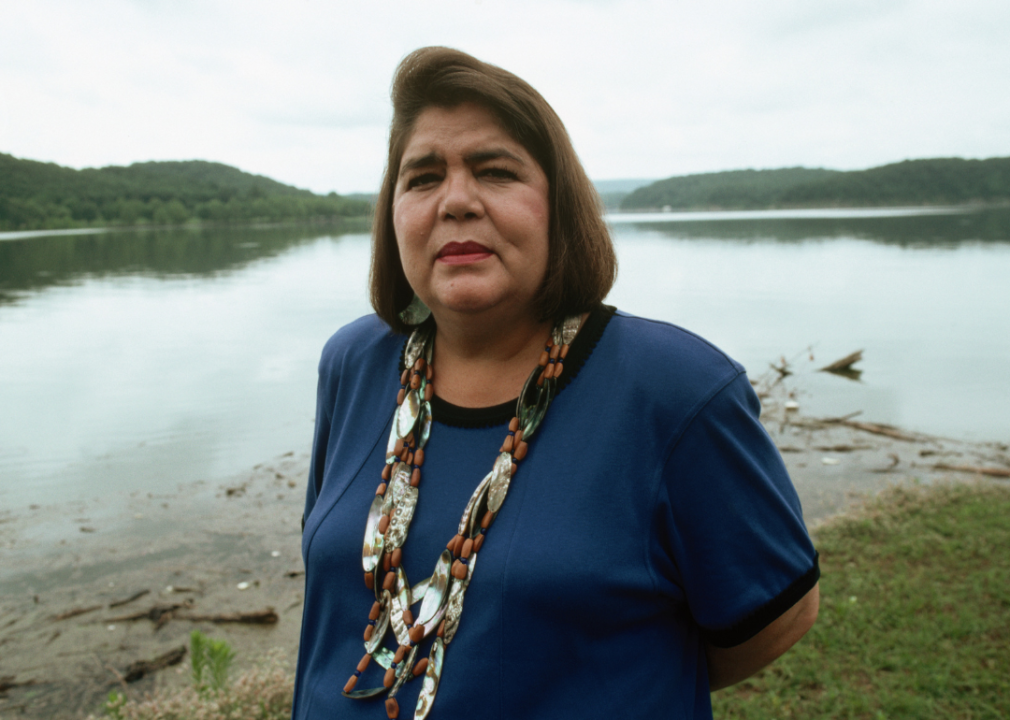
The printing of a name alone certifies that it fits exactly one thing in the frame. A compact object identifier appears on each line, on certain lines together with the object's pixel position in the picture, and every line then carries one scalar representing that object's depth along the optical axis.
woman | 1.49
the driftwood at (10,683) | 4.32
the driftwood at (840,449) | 8.58
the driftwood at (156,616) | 5.12
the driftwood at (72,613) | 5.21
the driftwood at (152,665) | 4.44
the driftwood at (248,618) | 5.11
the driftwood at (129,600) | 5.40
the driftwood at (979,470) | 7.57
